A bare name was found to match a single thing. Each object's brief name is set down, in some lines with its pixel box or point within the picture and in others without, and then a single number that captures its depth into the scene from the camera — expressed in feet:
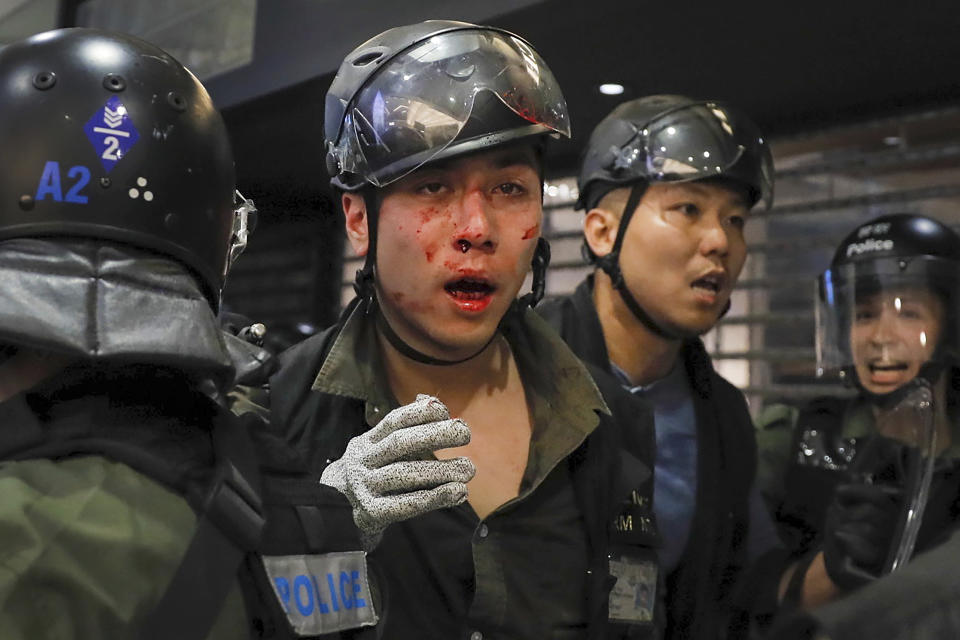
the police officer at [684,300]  9.65
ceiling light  13.71
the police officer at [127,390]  3.58
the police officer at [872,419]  8.54
